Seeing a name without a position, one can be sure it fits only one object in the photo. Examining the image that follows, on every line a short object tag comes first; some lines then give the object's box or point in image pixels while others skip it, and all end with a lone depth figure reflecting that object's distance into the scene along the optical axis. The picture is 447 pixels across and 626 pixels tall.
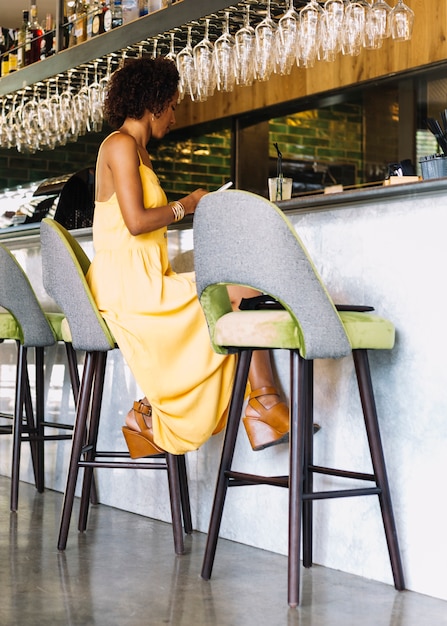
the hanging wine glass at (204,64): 3.83
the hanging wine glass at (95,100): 4.52
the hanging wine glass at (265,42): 3.61
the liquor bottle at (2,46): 5.96
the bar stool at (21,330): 3.60
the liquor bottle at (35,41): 5.37
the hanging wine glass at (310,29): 3.49
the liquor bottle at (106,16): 4.39
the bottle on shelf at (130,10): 4.22
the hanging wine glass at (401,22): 3.47
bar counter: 2.47
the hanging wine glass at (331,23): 3.46
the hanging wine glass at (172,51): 4.13
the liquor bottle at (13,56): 5.57
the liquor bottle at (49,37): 5.13
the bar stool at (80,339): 2.89
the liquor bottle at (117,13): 4.34
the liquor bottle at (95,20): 4.50
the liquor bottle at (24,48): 5.39
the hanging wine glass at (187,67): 3.90
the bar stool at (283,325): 2.26
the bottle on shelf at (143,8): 4.21
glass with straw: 3.14
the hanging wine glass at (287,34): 3.55
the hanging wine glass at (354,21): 3.45
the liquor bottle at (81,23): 4.63
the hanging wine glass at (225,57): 3.73
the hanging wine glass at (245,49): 3.68
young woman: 2.89
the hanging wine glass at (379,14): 3.43
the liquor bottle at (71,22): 4.72
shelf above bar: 3.81
